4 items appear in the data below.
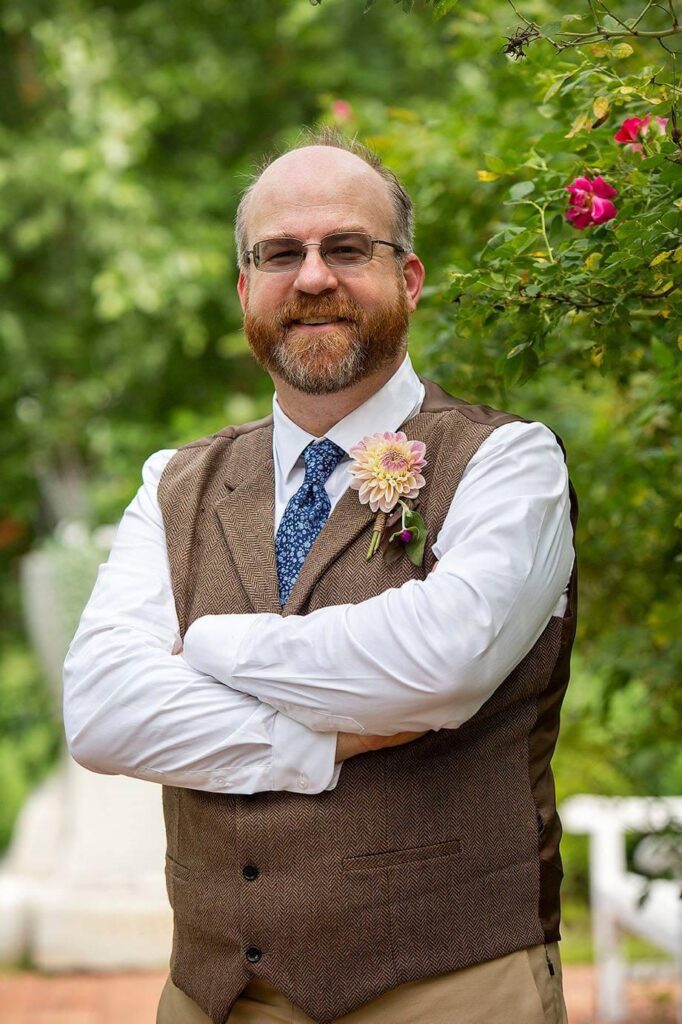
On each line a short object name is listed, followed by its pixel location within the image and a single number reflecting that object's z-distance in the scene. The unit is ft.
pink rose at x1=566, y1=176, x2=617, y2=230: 14.39
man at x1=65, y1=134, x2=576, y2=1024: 13.41
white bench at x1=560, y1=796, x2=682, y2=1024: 30.60
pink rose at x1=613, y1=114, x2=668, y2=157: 15.39
